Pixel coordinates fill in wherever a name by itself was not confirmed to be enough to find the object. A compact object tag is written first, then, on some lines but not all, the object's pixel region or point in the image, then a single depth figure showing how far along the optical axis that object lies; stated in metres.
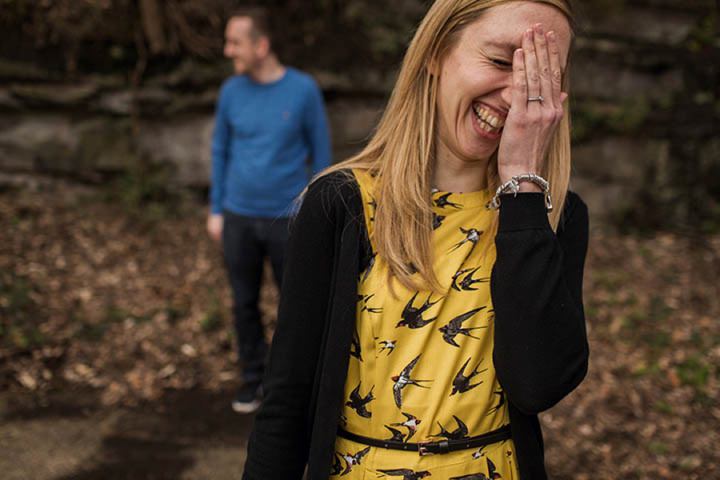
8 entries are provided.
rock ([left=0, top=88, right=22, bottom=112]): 6.39
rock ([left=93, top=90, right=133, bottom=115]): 6.59
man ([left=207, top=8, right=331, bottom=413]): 4.10
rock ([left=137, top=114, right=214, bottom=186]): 6.63
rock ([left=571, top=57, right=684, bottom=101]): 6.78
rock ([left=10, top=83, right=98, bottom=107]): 6.43
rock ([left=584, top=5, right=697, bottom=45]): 6.83
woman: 1.47
